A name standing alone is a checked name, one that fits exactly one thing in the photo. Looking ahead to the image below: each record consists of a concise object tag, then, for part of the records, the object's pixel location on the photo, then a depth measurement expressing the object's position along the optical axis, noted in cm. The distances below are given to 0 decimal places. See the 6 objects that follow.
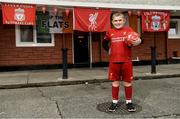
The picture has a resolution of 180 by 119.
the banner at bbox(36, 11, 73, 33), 1328
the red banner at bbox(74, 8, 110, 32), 1271
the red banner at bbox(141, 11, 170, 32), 1404
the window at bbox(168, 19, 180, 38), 1616
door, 1438
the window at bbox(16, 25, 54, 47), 1348
